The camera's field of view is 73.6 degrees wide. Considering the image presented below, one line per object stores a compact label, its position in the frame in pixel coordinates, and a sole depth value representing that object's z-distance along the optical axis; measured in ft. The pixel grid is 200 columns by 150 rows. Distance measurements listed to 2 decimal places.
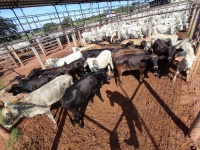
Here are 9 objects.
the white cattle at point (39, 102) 12.39
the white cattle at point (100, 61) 21.16
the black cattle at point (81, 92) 14.07
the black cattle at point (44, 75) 17.48
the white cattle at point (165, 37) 26.09
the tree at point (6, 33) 70.68
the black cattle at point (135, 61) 19.73
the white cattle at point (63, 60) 24.73
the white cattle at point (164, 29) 36.76
